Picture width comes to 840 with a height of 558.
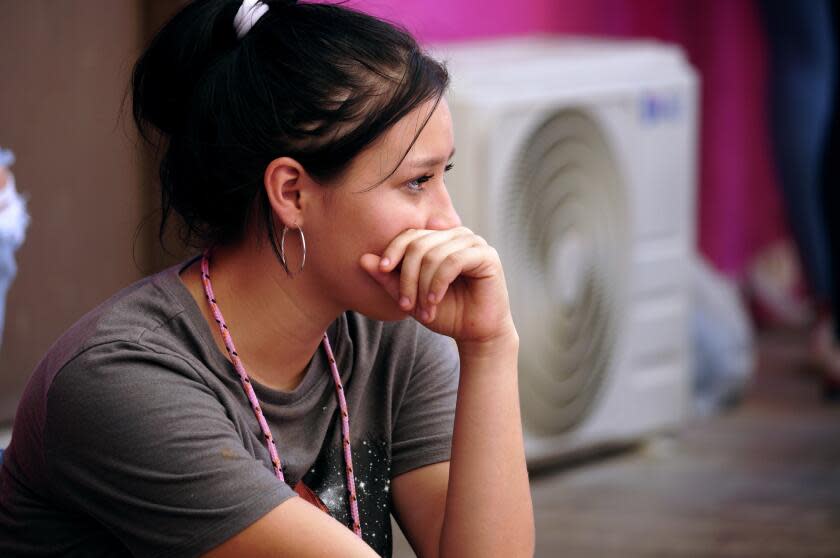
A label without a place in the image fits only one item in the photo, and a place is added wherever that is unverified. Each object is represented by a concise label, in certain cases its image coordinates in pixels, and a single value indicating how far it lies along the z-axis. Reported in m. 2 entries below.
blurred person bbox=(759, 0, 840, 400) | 9.02
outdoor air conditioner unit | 6.63
